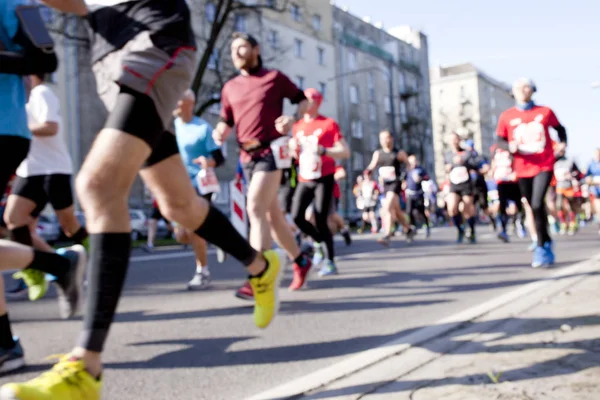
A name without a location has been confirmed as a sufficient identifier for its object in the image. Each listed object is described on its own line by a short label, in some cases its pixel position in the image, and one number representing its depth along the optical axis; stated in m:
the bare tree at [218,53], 25.94
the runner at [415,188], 15.39
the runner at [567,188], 16.25
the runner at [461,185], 12.74
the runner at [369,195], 23.64
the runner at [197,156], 6.58
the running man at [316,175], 7.26
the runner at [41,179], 5.09
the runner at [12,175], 3.23
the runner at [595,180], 13.05
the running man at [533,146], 7.17
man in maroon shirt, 5.13
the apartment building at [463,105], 88.44
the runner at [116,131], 2.20
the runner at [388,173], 11.81
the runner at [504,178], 11.32
